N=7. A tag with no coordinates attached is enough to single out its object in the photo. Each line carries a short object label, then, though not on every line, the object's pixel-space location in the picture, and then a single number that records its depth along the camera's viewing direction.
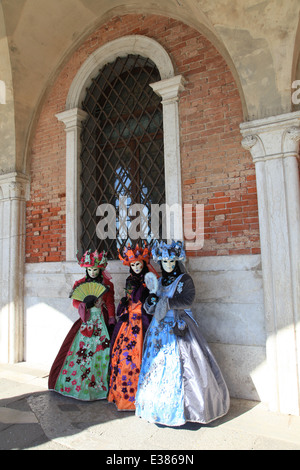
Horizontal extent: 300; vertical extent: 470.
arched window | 4.34
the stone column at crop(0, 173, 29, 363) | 5.41
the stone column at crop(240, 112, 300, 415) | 3.31
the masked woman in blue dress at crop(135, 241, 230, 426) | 3.01
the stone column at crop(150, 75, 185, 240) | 4.23
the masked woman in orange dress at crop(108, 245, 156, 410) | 3.48
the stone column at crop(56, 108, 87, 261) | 5.09
